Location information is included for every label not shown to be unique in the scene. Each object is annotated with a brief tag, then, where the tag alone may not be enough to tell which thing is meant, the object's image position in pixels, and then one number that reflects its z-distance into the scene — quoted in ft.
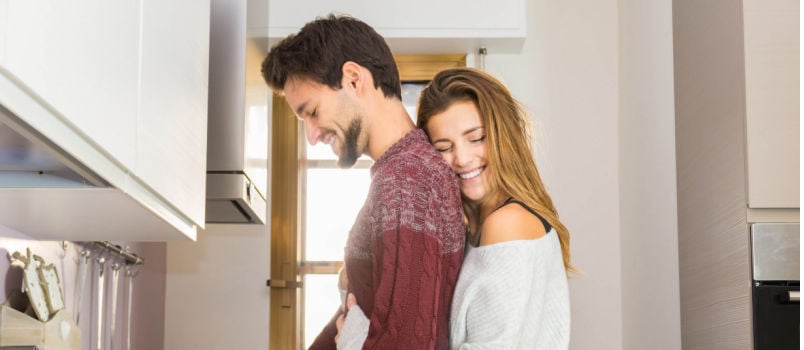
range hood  6.73
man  4.71
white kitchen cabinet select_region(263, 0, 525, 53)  11.12
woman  5.00
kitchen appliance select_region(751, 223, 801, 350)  7.72
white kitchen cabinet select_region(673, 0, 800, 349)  7.85
